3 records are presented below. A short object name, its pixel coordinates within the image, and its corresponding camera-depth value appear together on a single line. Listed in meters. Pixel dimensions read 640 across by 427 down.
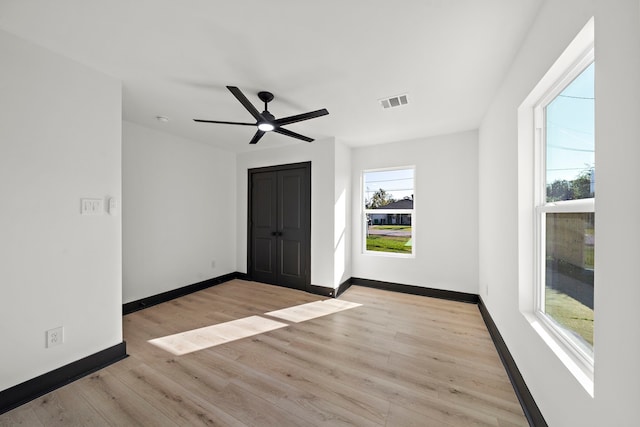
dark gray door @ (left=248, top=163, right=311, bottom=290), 4.10
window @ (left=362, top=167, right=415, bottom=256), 4.00
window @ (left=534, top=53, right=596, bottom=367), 1.18
